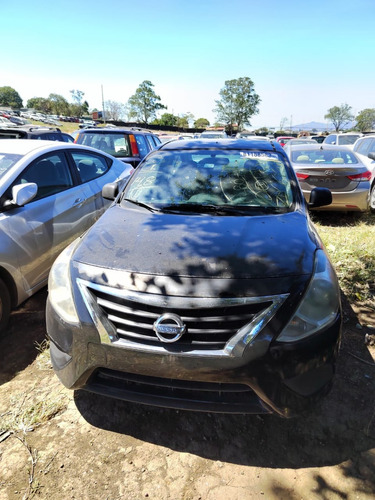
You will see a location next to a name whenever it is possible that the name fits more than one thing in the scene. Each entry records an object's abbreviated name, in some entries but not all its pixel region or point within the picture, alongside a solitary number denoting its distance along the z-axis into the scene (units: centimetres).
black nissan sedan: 176
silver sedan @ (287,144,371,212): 628
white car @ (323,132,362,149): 1459
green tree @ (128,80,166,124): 6850
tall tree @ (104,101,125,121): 8575
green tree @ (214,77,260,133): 6769
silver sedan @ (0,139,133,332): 300
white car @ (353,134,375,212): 727
